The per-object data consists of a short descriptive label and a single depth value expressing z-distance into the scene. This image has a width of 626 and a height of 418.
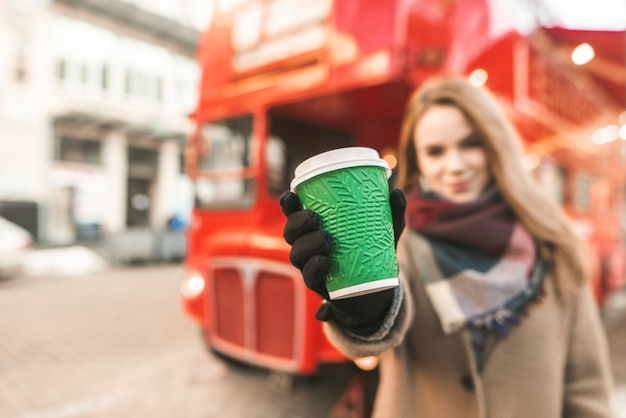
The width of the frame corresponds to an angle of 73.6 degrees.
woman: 1.33
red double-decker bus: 2.91
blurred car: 7.75
